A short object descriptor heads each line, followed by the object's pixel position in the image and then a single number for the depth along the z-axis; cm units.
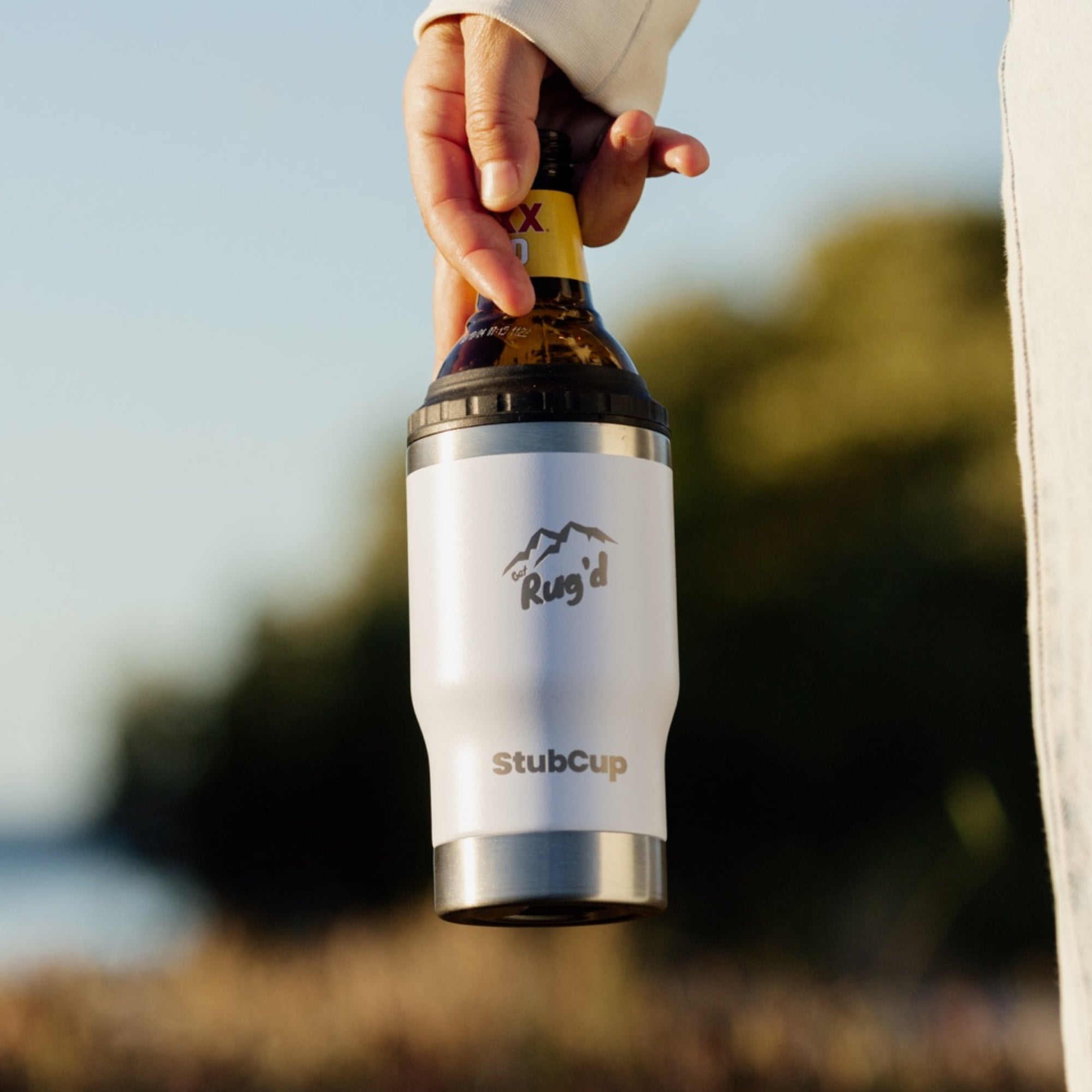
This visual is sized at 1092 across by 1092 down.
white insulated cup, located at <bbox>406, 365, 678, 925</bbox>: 108
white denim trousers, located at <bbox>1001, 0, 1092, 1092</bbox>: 98
